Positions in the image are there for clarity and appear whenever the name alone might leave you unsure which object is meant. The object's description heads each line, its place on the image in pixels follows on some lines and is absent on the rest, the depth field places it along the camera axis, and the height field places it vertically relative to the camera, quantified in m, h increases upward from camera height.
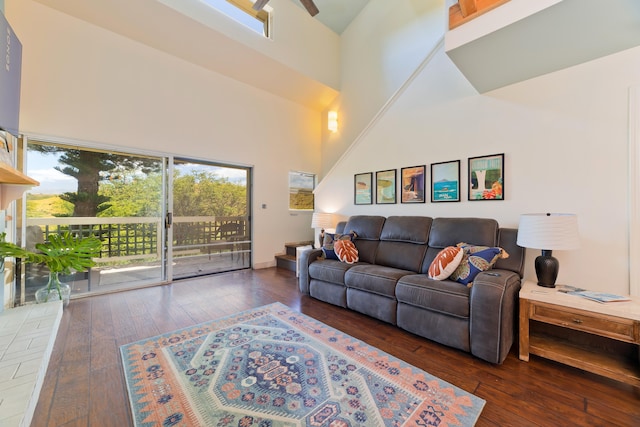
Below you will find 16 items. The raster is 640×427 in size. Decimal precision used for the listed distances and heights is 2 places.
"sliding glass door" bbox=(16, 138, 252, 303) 2.96 +0.00
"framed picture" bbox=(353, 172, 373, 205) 3.85 +0.40
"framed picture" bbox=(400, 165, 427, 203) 3.25 +0.40
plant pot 2.65 -0.88
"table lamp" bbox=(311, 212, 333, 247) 4.14 -0.12
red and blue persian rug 1.31 -1.09
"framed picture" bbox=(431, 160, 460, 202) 2.93 +0.40
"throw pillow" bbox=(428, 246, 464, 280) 2.19 -0.45
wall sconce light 5.48 +2.09
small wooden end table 1.51 -0.77
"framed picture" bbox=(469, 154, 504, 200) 2.61 +0.40
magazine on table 1.66 -0.58
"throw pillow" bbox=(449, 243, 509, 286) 2.08 -0.43
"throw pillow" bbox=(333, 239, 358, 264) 3.10 -0.48
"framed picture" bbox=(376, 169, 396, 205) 3.56 +0.40
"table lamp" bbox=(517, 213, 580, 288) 1.86 -0.19
